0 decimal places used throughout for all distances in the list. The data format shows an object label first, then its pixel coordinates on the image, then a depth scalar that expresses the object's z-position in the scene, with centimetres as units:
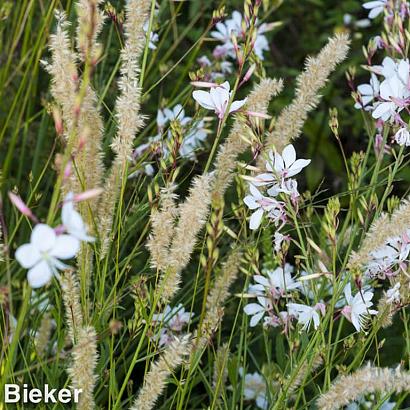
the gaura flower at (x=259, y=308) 110
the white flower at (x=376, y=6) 121
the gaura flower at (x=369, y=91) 112
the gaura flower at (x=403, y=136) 102
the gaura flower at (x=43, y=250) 84
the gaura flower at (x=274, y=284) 108
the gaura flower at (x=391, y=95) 104
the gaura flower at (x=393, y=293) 100
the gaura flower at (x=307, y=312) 101
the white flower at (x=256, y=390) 116
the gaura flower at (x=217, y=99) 100
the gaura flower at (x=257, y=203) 101
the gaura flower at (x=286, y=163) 101
